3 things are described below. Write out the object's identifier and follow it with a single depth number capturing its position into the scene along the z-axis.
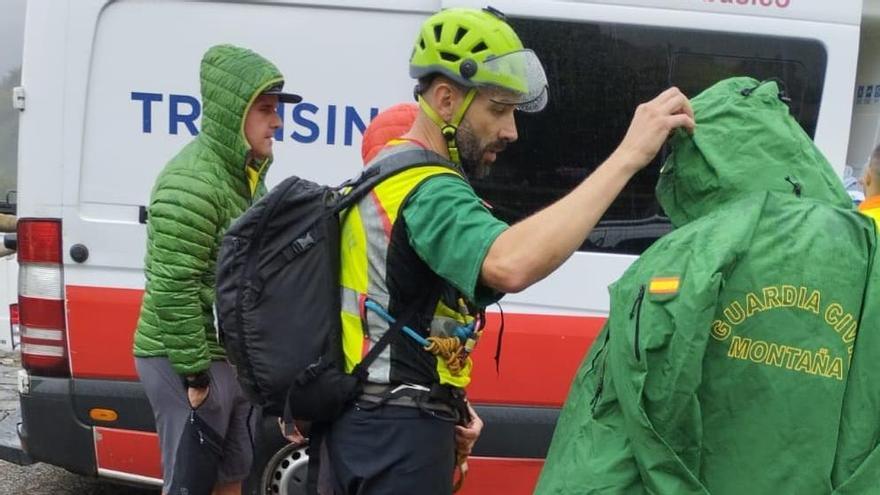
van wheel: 3.60
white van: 3.31
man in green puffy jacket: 2.73
